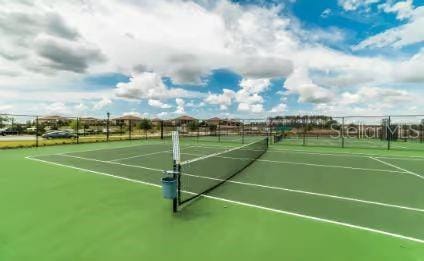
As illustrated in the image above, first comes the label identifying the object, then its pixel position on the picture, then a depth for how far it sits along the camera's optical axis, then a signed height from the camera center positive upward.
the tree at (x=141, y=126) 47.95 -0.04
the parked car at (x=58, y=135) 32.69 -1.35
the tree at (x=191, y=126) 37.19 +0.04
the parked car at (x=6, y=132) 40.70 -1.29
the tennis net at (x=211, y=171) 7.16 -1.73
